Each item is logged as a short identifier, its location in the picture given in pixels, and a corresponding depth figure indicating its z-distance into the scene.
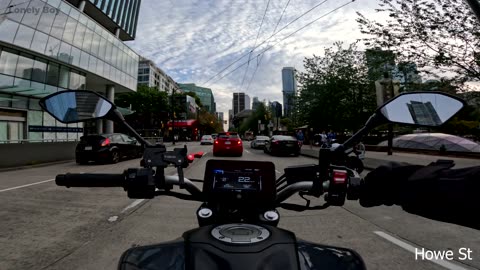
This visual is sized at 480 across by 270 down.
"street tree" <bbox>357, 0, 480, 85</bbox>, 11.65
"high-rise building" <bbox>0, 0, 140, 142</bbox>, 22.22
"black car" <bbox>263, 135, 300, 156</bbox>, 21.75
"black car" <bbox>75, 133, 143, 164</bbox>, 14.93
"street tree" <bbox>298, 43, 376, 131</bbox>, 27.08
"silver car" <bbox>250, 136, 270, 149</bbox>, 31.74
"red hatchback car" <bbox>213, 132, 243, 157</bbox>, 21.25
